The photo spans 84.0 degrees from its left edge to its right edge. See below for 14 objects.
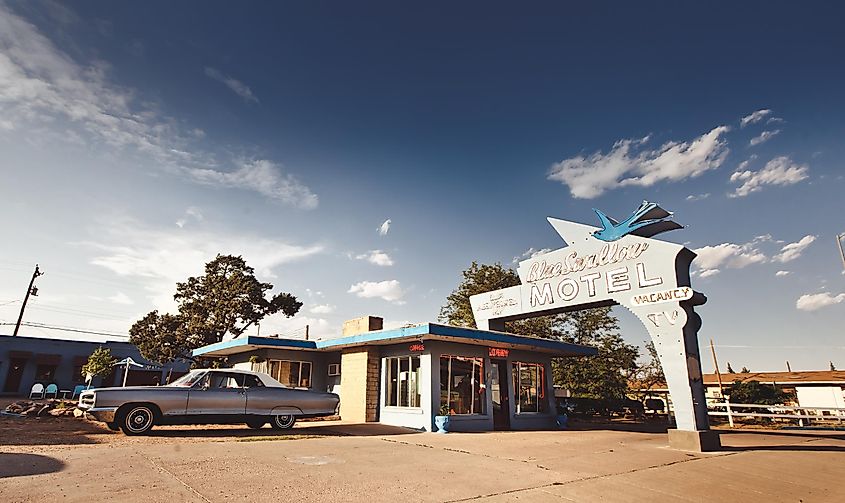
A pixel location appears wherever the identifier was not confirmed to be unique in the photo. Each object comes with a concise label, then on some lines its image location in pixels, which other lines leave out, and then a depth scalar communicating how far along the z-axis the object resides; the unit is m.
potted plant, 14.16
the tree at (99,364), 25.22
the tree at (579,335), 28.70
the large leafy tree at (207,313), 33.53
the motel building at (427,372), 15.18
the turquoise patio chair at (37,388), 27.05
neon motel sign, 11.30
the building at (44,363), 34.28
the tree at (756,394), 22.97
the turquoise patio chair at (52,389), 27.24
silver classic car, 10.74
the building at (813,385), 31.05
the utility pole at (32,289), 35.72
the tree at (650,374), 34.28
